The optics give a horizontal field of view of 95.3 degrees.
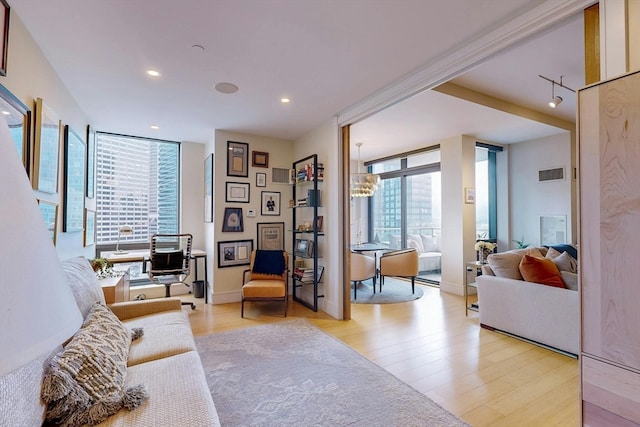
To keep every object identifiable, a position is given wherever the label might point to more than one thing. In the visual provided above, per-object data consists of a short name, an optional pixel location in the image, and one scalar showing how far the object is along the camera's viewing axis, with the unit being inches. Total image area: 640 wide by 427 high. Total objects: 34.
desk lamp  169.0
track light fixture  119.4
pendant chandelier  205.2
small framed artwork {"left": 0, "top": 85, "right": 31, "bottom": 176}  64.4
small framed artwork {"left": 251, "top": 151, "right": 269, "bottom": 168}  182.4
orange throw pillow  112.7
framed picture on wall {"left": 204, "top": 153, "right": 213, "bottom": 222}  179.0
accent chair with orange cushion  152.9
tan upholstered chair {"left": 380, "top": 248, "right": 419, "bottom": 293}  190.7
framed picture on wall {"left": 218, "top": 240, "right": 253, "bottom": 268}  173.9
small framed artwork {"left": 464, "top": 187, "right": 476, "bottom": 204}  191.0
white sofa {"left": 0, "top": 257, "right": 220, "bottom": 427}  39.0
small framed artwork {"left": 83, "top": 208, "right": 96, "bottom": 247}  141.3
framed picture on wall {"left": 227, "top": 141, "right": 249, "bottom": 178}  174.9
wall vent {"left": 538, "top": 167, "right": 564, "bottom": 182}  191.8
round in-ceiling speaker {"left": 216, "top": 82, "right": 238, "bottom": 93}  112.3
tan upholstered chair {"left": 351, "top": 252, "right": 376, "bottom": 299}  183.0
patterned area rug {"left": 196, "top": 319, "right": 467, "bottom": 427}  72.5
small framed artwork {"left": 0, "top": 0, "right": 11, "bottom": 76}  65.5
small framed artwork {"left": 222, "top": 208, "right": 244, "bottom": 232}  174.6
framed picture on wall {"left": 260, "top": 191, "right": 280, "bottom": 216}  187.5
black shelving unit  155.2
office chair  153.6
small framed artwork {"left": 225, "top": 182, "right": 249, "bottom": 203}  175.0
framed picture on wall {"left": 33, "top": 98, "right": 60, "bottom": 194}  83.5
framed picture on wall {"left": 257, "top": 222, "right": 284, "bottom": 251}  186.9
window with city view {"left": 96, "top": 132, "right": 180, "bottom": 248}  178.4
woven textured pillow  45.6
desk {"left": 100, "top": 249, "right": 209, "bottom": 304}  153.4
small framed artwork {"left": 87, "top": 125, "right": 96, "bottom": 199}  148.3
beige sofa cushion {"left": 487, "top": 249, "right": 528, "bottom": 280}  126.3
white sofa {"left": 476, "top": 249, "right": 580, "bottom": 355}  104.3
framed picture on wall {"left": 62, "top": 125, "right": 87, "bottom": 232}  111.9
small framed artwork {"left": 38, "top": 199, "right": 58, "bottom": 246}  90.2
